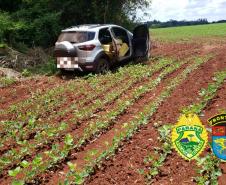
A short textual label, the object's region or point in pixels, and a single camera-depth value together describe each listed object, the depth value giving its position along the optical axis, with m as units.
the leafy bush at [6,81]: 13.10
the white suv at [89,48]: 13.32
